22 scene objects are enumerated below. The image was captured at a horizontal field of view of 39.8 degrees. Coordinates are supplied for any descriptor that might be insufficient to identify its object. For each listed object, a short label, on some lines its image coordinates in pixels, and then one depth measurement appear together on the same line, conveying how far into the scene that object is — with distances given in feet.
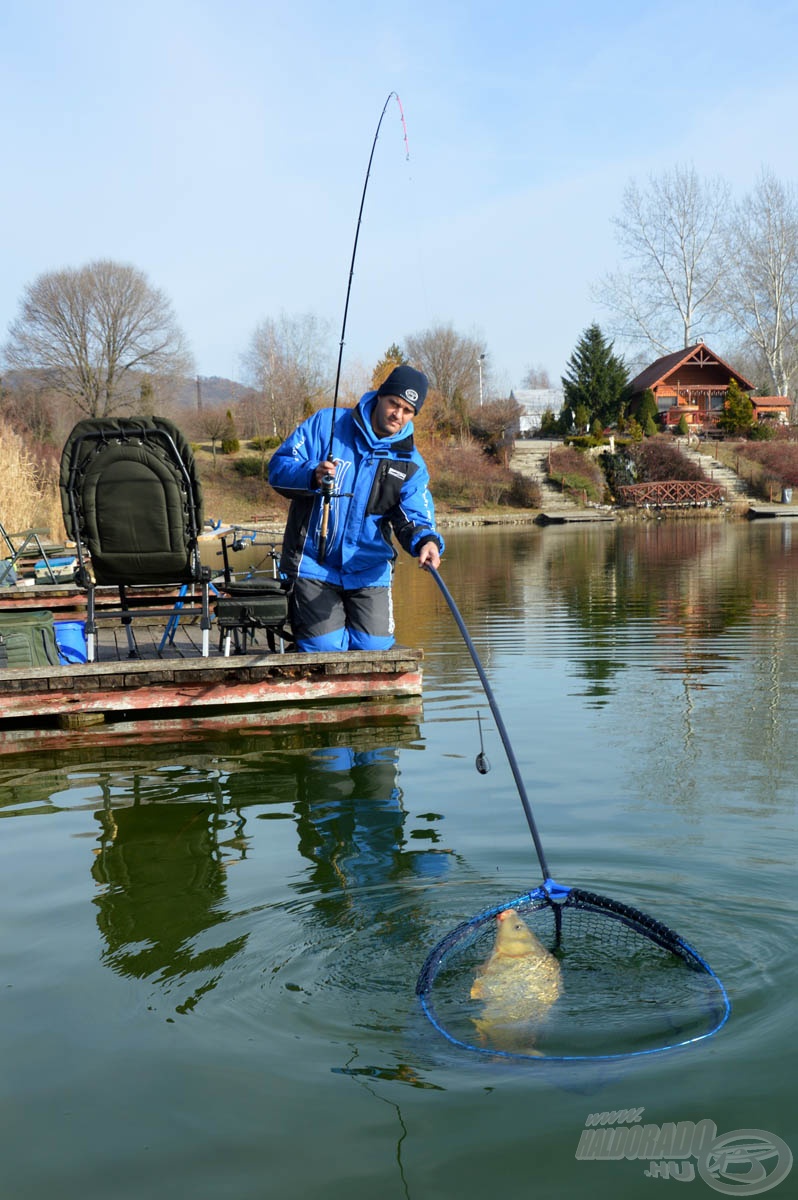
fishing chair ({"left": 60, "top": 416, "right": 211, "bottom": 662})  24.58
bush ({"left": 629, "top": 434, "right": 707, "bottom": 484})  169.07
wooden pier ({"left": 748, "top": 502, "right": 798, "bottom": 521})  138.72
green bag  26.94
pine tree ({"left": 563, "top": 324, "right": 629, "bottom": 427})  205.87
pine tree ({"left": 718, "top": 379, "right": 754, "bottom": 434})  192.03
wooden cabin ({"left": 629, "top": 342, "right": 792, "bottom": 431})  205.57
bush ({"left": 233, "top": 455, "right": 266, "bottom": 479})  187.21
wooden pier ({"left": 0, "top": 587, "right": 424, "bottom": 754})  25.33
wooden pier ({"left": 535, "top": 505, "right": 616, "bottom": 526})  148.87
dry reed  68.80
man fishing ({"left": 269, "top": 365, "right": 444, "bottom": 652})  21.89
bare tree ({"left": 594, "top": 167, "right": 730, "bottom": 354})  198.90
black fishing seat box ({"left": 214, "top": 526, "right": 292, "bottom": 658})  26.27
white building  263.08
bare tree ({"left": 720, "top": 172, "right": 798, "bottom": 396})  202.80
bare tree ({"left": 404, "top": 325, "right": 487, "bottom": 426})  248.11
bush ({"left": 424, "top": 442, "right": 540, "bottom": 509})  170.71
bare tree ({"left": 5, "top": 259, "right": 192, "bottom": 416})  199.62
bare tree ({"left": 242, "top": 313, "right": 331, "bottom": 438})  216.54
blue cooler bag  30.71
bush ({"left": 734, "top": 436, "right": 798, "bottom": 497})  163.73
